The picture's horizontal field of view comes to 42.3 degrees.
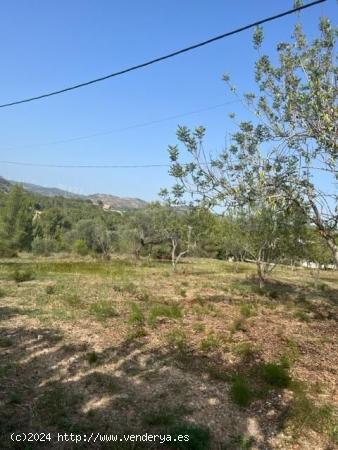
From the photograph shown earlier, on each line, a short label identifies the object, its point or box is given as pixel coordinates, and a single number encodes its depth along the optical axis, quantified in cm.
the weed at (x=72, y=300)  1619
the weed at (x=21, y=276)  2246
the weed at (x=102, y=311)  1465
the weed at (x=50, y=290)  1830
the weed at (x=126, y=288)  2064
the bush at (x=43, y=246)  7962
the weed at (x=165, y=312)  1528
